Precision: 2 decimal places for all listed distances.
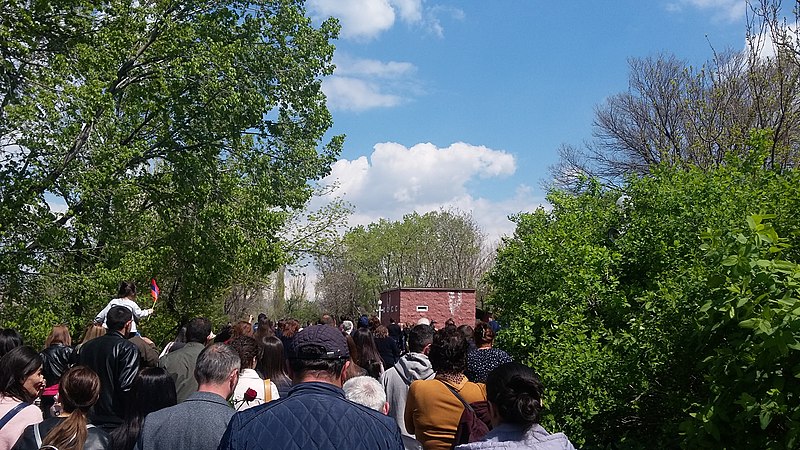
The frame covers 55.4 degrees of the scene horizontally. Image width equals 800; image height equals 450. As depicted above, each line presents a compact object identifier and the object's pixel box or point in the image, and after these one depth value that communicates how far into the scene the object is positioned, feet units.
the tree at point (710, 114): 59.36
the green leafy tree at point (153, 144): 55.47
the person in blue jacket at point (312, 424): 8.52
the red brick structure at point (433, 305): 134.10
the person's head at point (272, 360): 23.14
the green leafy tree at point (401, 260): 227.61
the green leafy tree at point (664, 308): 14.30
